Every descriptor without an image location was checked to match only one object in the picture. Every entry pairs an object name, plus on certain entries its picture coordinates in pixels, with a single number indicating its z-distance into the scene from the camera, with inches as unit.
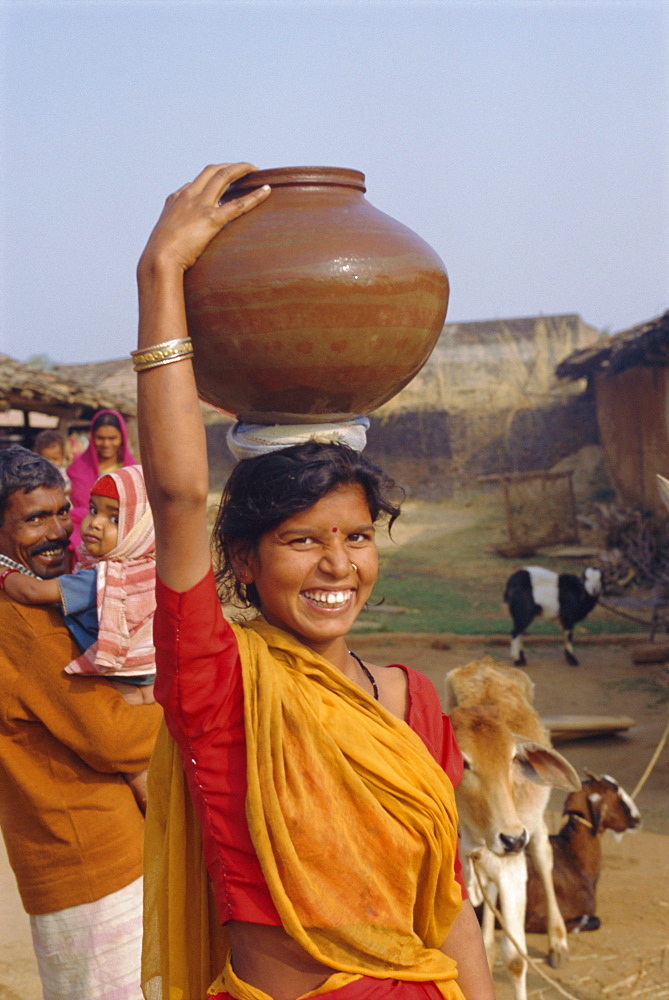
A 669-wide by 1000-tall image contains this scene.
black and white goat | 393.4
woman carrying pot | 61.1
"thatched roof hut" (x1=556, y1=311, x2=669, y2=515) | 520.1
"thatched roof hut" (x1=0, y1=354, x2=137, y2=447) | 467.2
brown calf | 151.9
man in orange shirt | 103.3
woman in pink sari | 225.1
